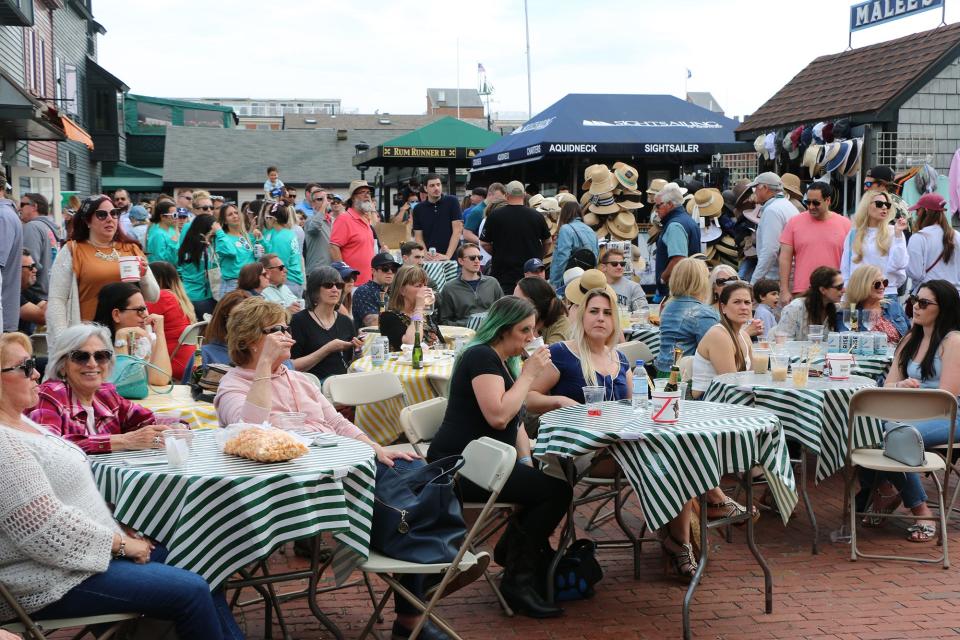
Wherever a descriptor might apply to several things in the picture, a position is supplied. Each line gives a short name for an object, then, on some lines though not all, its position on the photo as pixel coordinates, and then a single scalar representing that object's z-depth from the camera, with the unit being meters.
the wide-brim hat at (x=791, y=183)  12.37
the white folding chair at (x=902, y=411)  5.47
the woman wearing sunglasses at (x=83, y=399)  4.16
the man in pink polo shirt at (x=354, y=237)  11.08
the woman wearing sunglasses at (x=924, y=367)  6.06
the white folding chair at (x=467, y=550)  3.98
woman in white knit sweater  3.25
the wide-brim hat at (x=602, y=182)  12.96
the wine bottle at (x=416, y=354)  7.06
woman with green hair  4.83
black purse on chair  4.06
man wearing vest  10.13
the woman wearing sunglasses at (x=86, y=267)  6.61
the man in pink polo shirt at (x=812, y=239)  9.29
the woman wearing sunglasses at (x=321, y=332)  7.07
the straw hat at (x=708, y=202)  12.10
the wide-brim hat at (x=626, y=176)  13.20
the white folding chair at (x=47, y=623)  3.28
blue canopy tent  17.33
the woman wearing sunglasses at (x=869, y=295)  7.47
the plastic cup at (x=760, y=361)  6.32
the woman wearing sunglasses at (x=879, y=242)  8.84
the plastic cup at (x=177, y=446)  3.83
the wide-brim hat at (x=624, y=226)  13.05
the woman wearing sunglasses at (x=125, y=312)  5.96
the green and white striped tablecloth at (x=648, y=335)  8.76
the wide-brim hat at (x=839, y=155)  12.37
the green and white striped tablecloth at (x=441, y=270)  11.62
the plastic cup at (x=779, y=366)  6.15
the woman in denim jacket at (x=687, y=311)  7.27
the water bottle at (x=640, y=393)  5.07
